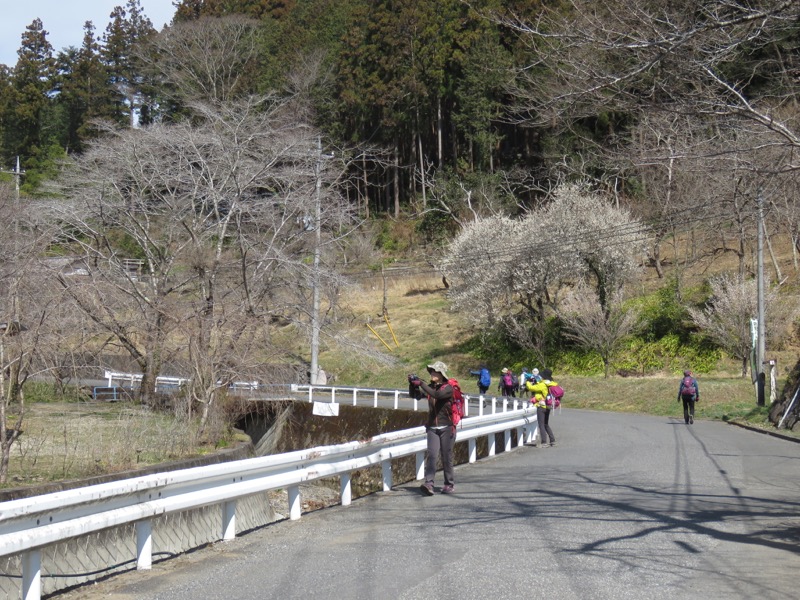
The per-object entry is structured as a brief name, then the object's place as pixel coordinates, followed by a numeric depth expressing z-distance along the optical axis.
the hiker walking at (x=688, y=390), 25.56
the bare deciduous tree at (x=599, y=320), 42.31
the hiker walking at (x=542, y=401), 18.67
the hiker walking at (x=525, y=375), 31.00
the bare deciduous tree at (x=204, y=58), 51.38
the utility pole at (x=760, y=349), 27.80
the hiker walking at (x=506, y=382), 33.85
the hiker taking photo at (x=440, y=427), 11.38
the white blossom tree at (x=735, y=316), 37.41
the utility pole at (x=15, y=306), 15.67
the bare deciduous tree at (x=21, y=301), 15.66
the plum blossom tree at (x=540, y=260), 45.16
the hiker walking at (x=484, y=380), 36.47
